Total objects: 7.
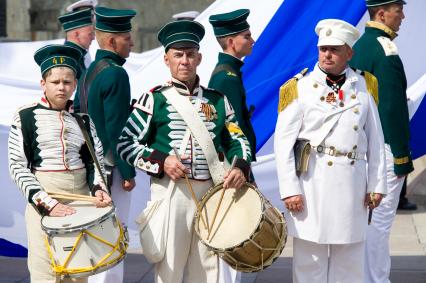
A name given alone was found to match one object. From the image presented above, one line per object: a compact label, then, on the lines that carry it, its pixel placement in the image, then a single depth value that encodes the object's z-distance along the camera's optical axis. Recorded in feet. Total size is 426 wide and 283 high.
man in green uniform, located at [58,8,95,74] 51.03
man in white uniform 40.40
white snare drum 35.95
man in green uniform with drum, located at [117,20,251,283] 37.76
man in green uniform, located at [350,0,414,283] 45.81
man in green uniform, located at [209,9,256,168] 45.55
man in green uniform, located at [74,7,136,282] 43.53
